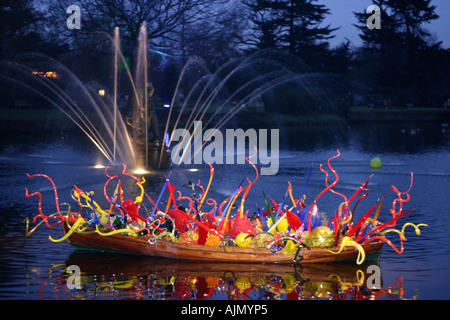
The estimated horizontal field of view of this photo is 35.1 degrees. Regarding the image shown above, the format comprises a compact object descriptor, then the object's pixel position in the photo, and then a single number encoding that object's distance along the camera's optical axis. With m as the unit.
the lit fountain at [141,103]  28.06
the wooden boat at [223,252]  13.36
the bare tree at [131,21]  45.91
